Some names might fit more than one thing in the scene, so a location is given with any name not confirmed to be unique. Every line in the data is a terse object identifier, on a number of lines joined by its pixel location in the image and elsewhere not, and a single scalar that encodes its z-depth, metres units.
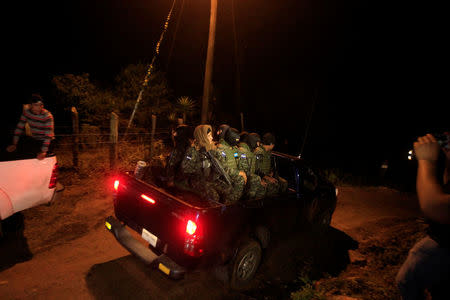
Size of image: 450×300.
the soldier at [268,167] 4.43
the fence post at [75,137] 6.98
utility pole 9.39
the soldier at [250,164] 4.18
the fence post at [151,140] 8.76
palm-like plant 12.63
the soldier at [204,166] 3.79
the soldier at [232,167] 3.88
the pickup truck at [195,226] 2.93
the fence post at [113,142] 7.17
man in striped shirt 4.95
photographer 1.72
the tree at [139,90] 11.38
